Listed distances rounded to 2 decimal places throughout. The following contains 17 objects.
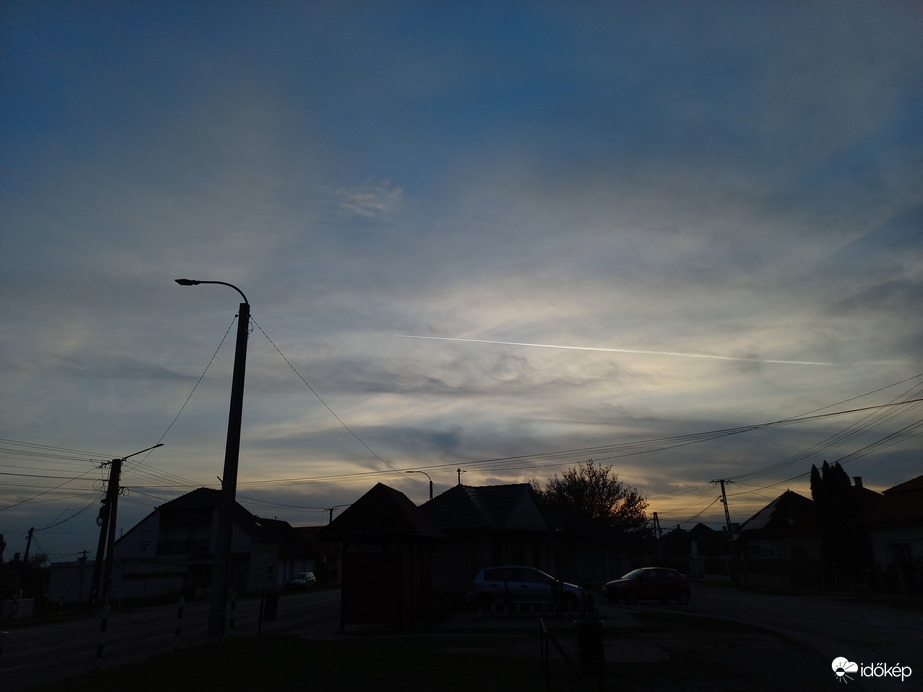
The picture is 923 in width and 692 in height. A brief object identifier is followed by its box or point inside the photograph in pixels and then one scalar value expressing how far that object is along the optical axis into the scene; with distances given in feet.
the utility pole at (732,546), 159.68
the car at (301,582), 180.86
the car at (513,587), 78.12
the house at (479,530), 97.14
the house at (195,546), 180.24
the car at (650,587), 92.41
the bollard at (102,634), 39.52
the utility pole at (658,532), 290.42
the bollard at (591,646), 32.19
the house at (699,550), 225.15
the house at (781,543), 137.69
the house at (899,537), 102.61
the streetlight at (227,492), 47.88
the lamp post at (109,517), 119.96
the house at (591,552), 139.44
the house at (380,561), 65.00
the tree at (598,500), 233.96
